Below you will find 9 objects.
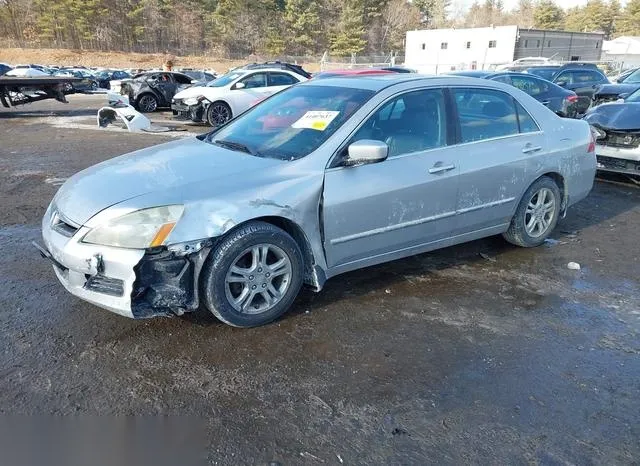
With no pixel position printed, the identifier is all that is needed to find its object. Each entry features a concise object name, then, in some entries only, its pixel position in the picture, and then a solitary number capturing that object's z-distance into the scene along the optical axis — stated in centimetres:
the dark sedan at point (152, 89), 1817
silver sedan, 321
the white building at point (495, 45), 5250
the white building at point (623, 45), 6612
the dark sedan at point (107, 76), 3037
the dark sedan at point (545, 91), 1240
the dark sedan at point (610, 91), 1315
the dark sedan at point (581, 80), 1648
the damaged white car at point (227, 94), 1417
